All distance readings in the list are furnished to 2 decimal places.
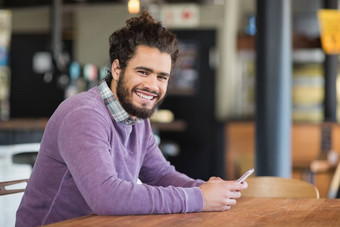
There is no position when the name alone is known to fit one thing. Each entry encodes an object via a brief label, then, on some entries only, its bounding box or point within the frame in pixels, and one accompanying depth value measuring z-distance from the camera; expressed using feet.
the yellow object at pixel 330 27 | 15.90
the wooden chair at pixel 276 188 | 7.59
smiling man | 5.28
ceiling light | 9.89
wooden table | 4.99
